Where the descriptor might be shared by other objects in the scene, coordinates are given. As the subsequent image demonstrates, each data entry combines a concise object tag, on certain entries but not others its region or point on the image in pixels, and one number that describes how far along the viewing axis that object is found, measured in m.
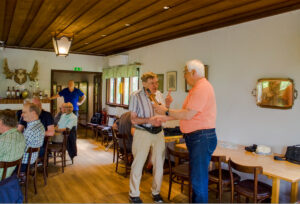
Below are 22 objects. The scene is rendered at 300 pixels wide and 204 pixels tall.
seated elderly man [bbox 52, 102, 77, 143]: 4.92
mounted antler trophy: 7.02
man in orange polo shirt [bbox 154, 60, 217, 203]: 2.42
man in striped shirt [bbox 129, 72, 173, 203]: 3.30
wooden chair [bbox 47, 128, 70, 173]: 4.69
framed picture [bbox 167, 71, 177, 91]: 5.44
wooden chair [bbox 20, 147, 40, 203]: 3.26
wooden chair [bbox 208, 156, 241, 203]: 2.97
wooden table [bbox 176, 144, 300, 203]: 2.68
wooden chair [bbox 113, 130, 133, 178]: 4.54
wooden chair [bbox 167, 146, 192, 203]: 3.16
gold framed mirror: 3.43
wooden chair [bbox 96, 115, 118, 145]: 6.96
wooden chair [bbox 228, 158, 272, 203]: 2.65
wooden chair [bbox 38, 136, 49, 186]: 3.89
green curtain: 6.82
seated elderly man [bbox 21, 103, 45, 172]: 3.42
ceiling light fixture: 4.32
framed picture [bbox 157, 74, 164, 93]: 5.88
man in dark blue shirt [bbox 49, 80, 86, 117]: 7.05
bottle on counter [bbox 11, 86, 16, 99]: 7.05
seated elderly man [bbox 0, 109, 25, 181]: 2.68
